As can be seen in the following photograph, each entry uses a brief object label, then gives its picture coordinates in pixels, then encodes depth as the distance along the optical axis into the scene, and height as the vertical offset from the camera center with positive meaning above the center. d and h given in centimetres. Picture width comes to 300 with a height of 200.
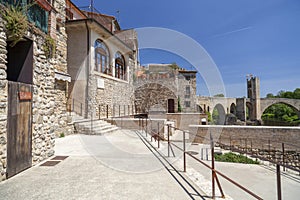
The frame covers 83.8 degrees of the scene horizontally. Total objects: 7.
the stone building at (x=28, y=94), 273 +20
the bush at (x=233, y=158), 640 -216
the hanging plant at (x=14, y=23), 278 +141
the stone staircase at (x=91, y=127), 720 -102
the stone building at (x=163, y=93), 1598 +110
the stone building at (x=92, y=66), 898 +225
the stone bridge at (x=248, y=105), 2886 -27
